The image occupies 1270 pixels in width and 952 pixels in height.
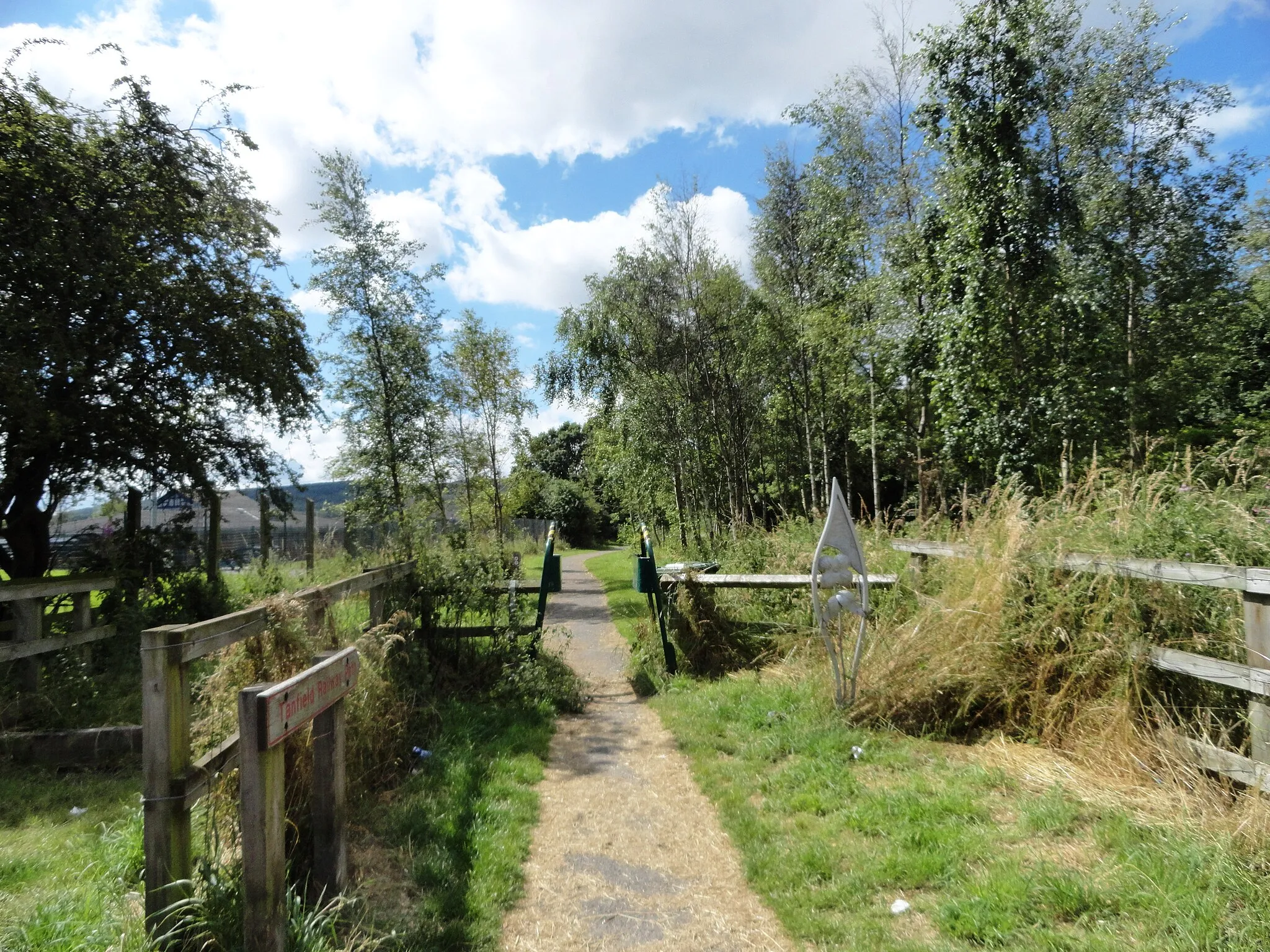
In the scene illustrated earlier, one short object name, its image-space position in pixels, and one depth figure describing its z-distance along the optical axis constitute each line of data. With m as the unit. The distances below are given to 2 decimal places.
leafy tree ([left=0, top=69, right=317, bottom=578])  7.48
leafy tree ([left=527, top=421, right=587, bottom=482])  48.12
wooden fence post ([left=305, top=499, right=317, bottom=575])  11.51
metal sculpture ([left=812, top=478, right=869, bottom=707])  5.54
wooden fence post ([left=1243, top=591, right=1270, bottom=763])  3.23
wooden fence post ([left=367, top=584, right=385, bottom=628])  5.92
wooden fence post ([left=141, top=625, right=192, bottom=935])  2.65
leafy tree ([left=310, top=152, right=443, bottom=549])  11.12
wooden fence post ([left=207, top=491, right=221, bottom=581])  9.96
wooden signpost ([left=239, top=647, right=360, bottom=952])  2.53
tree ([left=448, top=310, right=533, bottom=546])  16.52
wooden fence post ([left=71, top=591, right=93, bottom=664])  6.96
